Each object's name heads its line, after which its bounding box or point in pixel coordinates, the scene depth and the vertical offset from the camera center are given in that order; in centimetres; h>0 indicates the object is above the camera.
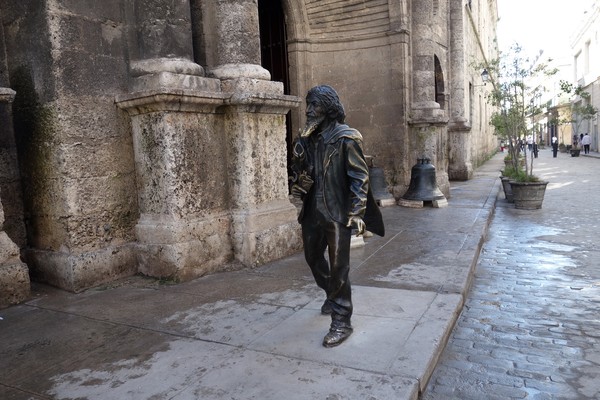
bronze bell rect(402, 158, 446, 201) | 942 -81
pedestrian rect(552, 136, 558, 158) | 3362 -74
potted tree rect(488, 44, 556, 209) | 1048 +81
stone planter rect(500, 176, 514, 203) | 1048 -113
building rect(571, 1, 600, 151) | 3641 +596
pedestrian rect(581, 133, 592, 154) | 3391 -72
